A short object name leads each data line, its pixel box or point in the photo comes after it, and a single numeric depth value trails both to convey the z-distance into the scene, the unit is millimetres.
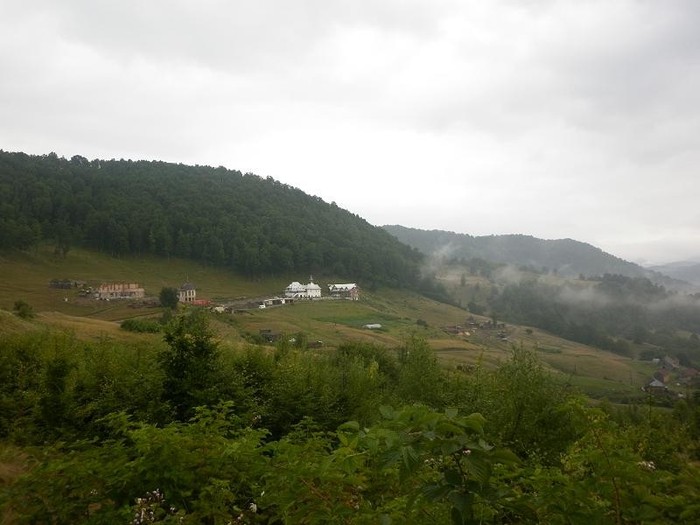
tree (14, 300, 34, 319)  47812
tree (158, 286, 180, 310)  87825
